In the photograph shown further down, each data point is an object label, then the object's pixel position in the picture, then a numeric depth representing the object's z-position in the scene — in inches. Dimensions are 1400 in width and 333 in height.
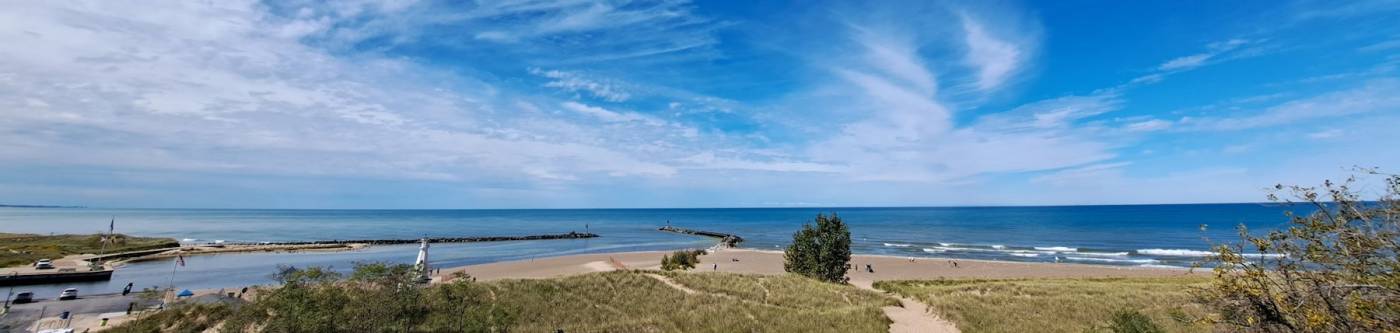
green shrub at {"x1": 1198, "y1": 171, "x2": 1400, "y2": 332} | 216.5
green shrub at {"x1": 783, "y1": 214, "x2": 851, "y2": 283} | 1330.0
